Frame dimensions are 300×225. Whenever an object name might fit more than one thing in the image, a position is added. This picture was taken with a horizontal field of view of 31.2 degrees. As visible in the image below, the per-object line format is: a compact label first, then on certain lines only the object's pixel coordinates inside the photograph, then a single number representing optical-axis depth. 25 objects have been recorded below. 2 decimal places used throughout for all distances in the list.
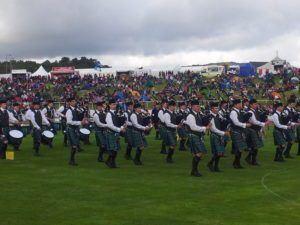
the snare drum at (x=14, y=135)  15.72
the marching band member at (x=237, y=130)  13.85
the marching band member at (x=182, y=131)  17.36
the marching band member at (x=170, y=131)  15.38
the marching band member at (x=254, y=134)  14.53
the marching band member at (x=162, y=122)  16.05
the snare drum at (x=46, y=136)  15.98
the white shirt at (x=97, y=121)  14.00
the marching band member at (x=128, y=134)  14.82
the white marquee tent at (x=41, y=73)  59.72
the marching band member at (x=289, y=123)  15.53
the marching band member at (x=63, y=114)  18.34
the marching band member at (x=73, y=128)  14.16
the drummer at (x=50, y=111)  19.84
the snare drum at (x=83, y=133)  16.42
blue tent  49.22
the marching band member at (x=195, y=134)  12.43
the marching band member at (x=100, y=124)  14.02
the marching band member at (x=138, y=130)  14.46
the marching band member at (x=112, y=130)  13.70
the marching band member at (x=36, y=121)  16.09
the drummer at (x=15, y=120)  16.20
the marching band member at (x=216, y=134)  12.97
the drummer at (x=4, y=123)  15.55
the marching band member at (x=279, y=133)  15.24
